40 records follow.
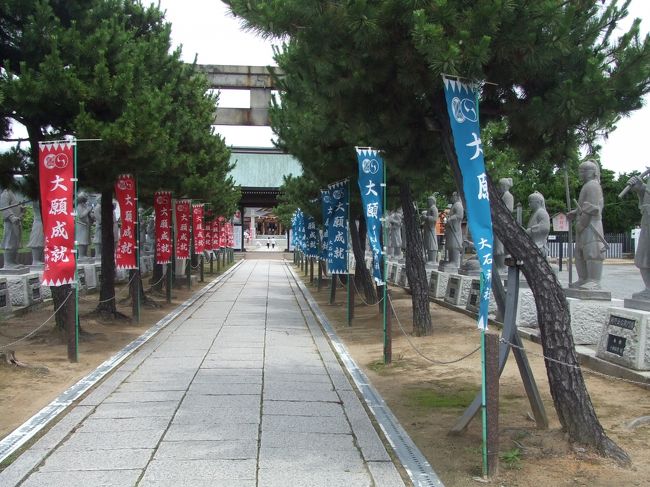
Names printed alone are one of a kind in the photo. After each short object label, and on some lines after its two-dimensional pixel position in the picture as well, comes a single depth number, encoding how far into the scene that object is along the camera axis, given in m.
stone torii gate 25.91
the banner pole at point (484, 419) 4.52
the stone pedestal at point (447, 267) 18.19
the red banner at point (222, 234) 33.16
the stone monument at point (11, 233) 16.00
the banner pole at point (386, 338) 8.80
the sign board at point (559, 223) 19.84
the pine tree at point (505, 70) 4.71
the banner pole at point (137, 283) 12.62
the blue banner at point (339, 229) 13.77
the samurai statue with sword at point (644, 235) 8.58
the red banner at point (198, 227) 22.10
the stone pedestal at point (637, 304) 8.15
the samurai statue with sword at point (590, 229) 9.97
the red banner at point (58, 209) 8.70
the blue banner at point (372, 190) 9.84
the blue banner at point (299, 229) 27.30
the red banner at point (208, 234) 27.73
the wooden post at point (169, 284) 15.94
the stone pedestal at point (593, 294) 9.74
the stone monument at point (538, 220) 12.45
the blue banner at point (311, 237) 22.44
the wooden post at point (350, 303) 12.81
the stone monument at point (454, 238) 18.38
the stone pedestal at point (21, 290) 14.36
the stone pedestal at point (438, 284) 16.14
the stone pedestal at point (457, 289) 14.24
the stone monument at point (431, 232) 21.14
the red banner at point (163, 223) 15.65
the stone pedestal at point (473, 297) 13.16
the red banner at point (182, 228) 18.61
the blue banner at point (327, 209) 14.26
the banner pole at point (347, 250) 12.88
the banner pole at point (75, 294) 8.76
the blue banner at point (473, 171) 4.81
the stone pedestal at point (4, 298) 13.39
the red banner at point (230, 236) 42.29
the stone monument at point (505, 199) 13.97
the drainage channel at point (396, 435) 4.60
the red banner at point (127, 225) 12.15
